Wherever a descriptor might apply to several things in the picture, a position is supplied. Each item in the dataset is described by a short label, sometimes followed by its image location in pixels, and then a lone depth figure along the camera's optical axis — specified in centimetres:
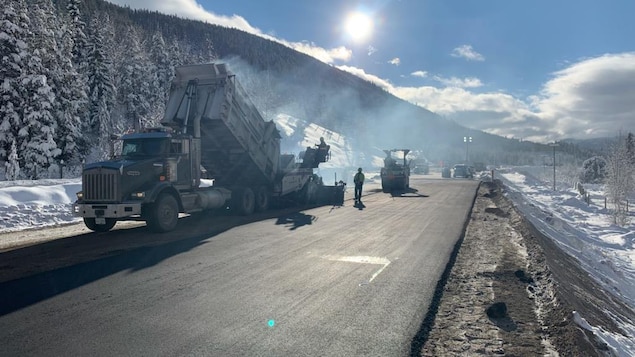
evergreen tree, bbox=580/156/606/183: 6919
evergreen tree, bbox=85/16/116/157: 4262
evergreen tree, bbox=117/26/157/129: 5012
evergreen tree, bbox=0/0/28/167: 2869
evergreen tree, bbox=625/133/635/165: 7305
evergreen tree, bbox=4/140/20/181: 2911
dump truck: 1130
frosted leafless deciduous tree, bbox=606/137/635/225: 3324
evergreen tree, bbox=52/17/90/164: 3459
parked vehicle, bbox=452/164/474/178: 5634
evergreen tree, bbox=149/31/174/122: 5153
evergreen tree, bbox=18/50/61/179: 3025
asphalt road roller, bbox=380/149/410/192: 2933
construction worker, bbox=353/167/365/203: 2243
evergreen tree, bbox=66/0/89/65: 4159
